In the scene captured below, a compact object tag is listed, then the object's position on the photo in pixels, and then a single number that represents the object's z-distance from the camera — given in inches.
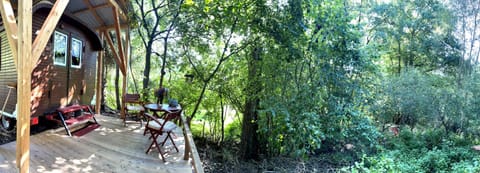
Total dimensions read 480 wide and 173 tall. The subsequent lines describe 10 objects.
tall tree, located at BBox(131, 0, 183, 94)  265.9
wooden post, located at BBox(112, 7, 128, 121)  222.4
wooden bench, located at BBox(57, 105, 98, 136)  200.2
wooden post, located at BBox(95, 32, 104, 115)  288.7
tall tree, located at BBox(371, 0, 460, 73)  314.1
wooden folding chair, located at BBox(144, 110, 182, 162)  156.7
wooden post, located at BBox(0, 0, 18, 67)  104.0
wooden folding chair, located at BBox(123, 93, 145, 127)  228.1
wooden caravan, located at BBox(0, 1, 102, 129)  199.3
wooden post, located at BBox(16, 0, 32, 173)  103.0
